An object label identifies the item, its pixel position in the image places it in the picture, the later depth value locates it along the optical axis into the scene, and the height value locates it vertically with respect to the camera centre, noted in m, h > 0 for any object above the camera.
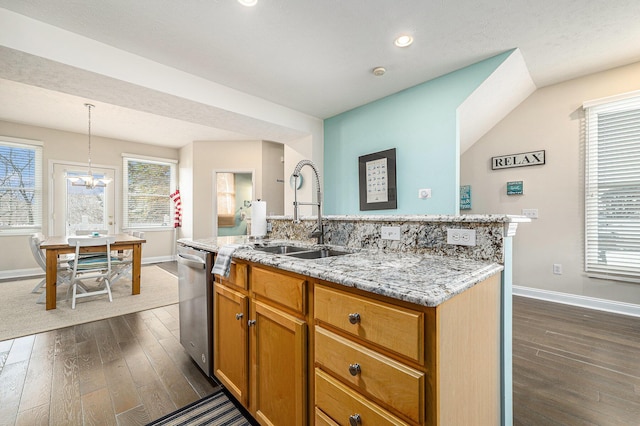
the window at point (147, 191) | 6.00 +0.49
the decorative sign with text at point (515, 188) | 3.66 +0.31
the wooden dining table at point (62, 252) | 3.16 -0.50
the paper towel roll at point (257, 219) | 2.36 -0.06
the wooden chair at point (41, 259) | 3.42 -0.60
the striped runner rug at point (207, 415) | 1.49 -1.15
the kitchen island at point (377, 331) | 0.76 -0.43
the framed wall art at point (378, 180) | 3.40 +0.41
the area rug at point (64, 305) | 2.74 -1.13
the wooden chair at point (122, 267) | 3.82 -0.80
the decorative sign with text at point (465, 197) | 4.15 +0.21
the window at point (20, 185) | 4.69 +0.49
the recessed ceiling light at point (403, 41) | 2.34 +1.50
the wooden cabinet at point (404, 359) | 0.73 -0.46
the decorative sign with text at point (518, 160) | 3.52 +0.69
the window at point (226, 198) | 6.14 +0.32
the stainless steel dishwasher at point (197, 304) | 1.76 -0.64
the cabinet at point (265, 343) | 1.12 -0.64
